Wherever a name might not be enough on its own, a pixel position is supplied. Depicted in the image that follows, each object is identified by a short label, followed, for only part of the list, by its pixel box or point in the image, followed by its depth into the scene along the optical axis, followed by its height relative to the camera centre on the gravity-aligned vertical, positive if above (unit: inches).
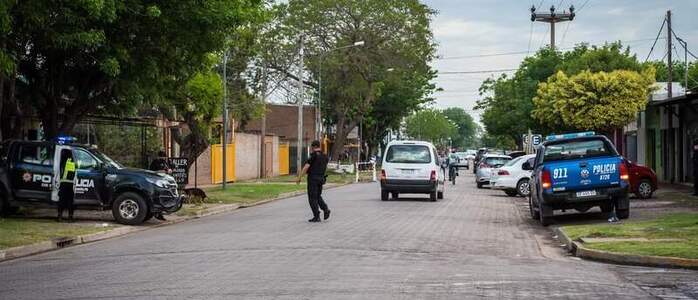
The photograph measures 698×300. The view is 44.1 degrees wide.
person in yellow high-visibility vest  726.5 -19.5
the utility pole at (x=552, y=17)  2246.6 +372.7
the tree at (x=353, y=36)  2146.9 +312.7
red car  1041.5 -29.2
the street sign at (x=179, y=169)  947.3 -9.7
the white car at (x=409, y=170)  1039.0 -12.6
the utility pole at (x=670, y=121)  1408.1 +61.1
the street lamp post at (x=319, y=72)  2047.5 +211.7
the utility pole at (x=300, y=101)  1764.3 +121.9
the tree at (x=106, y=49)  673.6 +97.8
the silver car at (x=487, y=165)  1537.6 -10.5
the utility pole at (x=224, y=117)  1148.0 +60.1
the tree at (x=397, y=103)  2930.6 +201.6
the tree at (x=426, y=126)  5521.7 +216.1
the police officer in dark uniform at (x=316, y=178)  714.8 -15.3
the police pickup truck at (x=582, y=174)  701.9 -12.3
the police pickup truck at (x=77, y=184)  744.3 -20.1
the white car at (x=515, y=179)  1251.2 -28.8
